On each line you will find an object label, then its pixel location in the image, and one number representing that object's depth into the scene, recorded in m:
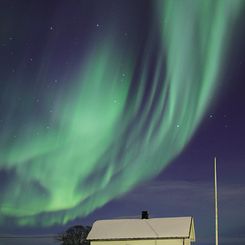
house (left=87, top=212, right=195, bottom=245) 31.64
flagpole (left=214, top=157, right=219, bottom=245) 26.57
